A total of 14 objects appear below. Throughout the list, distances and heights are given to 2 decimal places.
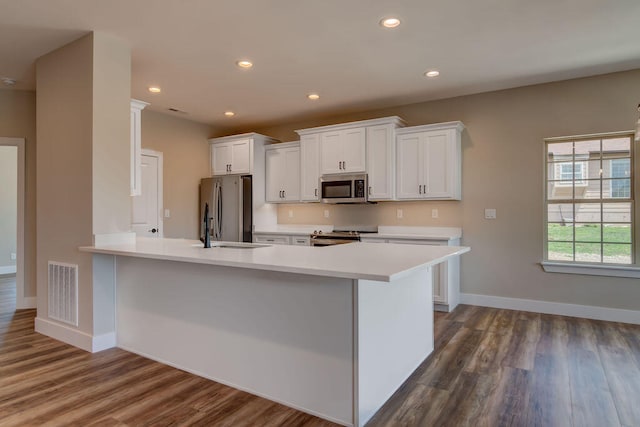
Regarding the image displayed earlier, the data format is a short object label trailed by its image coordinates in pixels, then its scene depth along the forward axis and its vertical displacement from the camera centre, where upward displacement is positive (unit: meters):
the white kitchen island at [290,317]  1.94 -0.66
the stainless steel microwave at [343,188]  4.83 +0.33
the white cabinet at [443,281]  4.20 -0.79
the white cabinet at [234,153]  5.59 +0.93
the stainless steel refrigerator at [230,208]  5.53 +0.08
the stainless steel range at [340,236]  4.83 -0.30
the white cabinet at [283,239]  5.15 -0.37
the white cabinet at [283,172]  5.52 +0.61
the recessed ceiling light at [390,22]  2.75 +1.43
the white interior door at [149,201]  5.11 +0.17
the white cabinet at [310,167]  5.21 +0.65
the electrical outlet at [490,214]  4.45 -0.02
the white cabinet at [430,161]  4.38 +0.61
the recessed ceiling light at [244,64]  3.54 +1.44
